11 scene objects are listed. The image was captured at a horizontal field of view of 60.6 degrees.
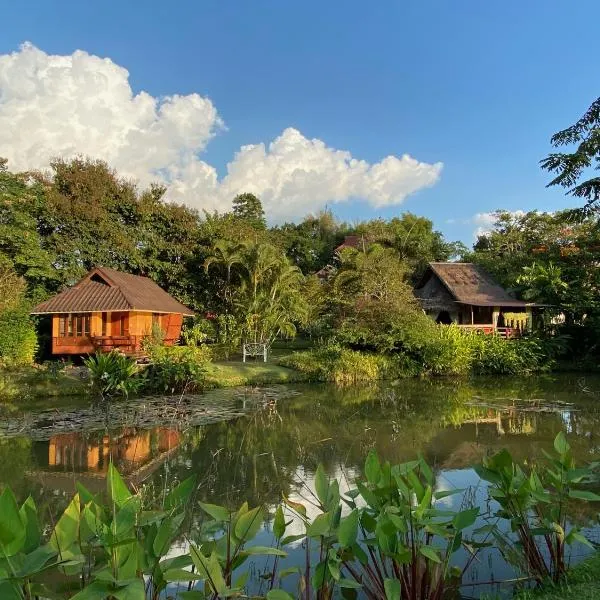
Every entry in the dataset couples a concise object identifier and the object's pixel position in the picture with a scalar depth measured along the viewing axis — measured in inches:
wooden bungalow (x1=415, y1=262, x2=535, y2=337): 903.1
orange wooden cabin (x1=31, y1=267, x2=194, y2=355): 681.0
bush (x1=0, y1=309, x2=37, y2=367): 657.6
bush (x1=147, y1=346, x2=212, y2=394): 522.6
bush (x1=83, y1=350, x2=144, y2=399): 479.5
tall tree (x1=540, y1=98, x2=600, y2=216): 357.1
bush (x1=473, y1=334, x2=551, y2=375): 727.7
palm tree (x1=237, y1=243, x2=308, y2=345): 767.7
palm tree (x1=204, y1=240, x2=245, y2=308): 807.1
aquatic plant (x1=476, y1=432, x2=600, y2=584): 114.5
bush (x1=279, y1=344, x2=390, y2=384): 642.8
